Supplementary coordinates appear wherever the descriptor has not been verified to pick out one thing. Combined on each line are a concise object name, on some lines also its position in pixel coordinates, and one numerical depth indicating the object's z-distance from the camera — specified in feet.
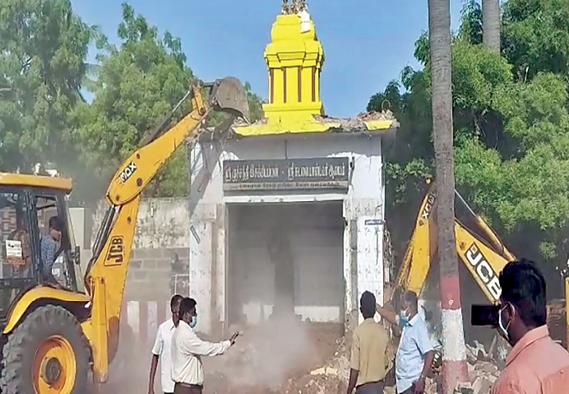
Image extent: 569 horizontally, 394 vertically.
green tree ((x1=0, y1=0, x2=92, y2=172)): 75.46
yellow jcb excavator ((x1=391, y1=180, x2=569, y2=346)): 46.29
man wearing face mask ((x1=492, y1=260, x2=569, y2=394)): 10.44
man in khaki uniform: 27.45
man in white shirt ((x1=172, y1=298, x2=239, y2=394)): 26.89
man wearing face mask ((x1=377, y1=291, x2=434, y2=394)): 27.68
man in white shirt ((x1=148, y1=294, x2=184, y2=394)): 27.81
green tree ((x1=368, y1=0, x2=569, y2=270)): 50.83
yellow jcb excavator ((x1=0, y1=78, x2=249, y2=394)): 31.99
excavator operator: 33.53
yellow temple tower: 53.36
